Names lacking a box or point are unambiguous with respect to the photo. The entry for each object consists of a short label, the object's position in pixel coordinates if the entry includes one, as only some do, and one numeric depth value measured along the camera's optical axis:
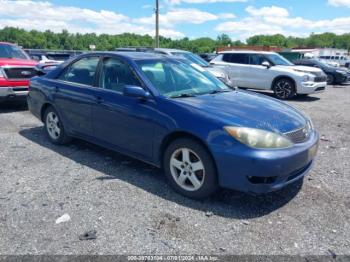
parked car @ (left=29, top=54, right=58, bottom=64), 14.23
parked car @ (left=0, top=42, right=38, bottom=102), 8.00
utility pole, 26.67
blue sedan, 3.29
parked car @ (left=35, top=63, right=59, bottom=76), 7.61
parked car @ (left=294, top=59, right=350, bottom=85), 18.22
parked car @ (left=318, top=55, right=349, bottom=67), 49.41
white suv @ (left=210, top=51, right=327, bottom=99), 11.75
